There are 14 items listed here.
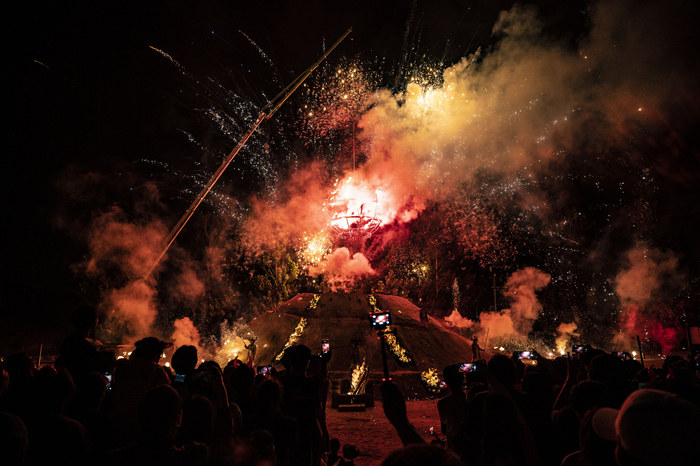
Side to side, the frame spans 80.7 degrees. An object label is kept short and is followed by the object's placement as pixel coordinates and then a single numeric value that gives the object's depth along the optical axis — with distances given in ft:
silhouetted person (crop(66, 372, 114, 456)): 10.23
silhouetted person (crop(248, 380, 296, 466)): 12.06
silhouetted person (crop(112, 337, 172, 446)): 11.68
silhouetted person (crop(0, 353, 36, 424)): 9.61
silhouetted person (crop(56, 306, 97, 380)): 13.50
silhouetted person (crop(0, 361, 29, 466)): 7.12
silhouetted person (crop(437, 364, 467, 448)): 13.53
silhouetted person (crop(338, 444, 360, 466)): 14.08
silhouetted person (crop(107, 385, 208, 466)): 7.38
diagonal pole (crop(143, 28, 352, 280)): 55.77
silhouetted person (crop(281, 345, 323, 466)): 13.00
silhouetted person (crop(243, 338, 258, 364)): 73.72
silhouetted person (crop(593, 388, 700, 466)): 4.22
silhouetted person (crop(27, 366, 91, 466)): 8.48
